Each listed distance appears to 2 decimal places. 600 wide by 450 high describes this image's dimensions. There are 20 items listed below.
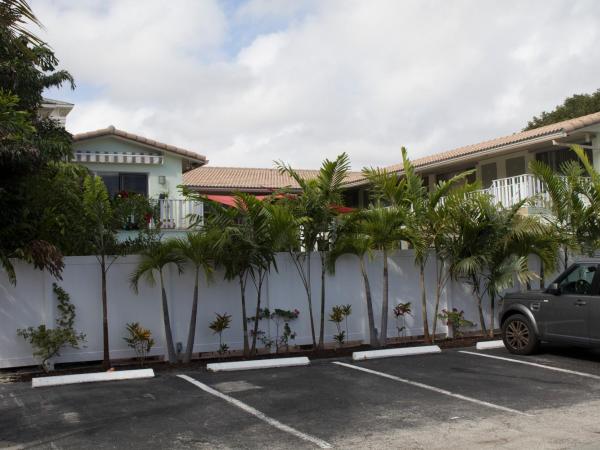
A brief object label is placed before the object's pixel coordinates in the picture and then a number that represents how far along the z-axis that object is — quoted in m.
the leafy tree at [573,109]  36.81
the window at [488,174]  23.95
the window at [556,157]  21.42
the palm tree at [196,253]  10.97
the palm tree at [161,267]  10.90
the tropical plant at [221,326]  11.50
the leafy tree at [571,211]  14.28
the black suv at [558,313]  10.19
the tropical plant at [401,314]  13.05
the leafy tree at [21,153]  9.47
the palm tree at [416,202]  12.64
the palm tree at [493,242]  12.85
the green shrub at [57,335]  10.30
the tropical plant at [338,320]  12.38
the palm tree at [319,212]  11.88
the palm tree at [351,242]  12.16
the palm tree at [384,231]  12.17
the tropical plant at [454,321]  13.38
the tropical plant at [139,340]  10.94
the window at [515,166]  22.75
